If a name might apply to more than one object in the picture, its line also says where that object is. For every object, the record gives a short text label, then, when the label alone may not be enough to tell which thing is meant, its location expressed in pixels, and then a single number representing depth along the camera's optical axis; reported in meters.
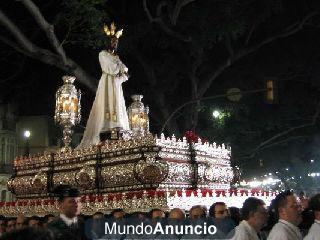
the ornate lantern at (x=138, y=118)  13.78
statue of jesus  12.89
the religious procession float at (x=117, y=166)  9.82
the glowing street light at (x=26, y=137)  46.25
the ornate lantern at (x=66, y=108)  13.62
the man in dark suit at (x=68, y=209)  5.57
